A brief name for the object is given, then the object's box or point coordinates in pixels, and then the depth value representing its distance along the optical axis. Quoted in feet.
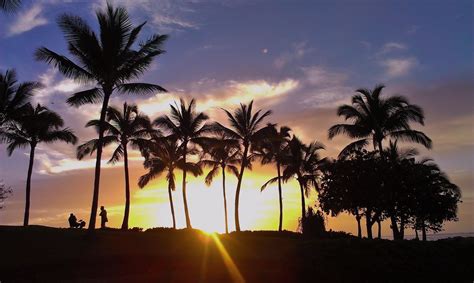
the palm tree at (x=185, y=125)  129.08
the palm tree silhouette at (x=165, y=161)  138.41
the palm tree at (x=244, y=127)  126.19
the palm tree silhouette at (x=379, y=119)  108.88
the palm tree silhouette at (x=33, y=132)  110.63
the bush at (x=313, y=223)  131.69
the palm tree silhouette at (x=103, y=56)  75.20
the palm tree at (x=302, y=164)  153.58
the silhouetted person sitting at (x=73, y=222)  110.93
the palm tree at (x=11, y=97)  102.79
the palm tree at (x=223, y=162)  149.30
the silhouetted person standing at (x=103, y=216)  113.70
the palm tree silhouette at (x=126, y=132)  117.39
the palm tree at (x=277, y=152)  140.21
